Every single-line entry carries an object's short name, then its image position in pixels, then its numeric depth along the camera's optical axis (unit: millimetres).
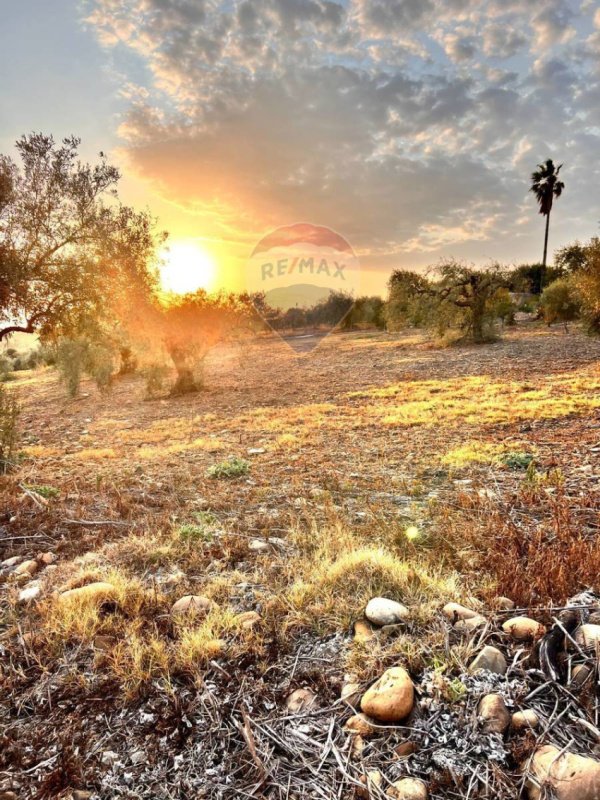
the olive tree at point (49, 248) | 7963
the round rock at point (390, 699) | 2730
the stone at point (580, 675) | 2803
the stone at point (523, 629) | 3232
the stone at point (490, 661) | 2975
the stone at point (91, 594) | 4051
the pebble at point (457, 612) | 3521
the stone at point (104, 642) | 3561
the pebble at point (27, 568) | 4989
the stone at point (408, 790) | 2271
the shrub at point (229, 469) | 8984
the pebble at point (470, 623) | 3369
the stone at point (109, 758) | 2645
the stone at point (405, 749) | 2539
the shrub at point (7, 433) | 9530
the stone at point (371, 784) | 2303
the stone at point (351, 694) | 2917
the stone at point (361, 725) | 2689
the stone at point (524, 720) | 2596
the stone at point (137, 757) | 2644
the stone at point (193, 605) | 3973
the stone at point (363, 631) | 3406
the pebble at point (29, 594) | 4324
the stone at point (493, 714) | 2602
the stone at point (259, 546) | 5445
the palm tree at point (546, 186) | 67688
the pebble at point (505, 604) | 3602
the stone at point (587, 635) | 3000
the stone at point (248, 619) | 3715
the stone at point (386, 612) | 3566
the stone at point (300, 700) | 2938
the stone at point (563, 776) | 2164
